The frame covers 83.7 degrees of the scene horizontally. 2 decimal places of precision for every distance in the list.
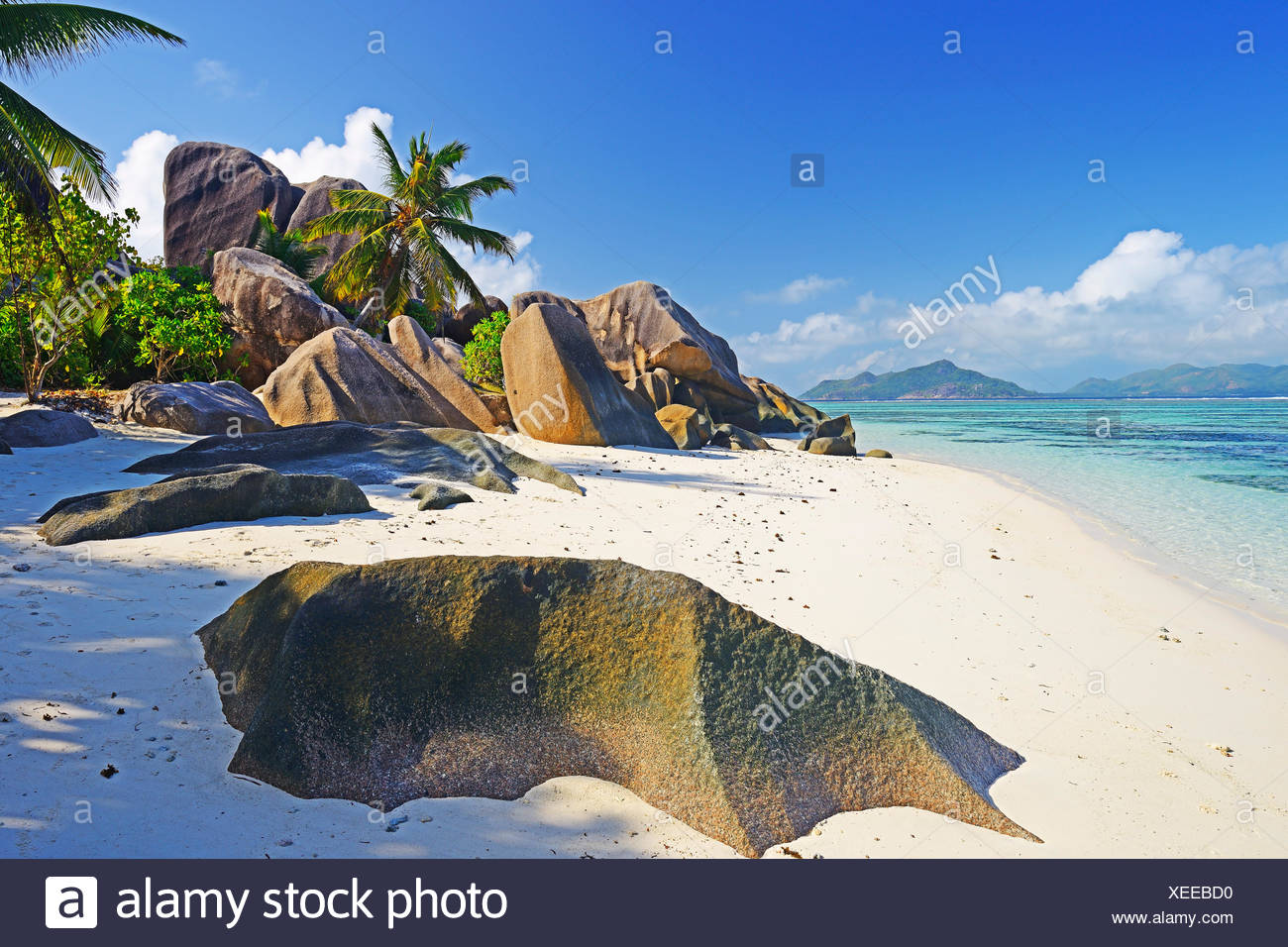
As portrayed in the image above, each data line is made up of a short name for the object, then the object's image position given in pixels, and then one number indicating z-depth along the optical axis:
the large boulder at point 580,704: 2.75
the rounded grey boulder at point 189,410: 11.44
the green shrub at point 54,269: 11.45
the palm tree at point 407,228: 22.94
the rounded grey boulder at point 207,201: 35.97
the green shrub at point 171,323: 13.28
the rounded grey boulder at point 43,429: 9.21
